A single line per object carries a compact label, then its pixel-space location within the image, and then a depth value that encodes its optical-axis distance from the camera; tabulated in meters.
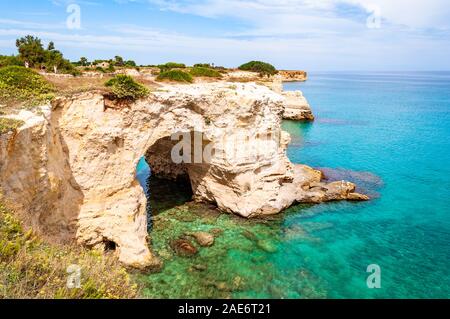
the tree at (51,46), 32.85
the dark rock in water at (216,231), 19.00
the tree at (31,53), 29.03
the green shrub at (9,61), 21.54
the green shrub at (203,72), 28.28
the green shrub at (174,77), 23.53
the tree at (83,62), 50.76
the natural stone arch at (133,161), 12.59
